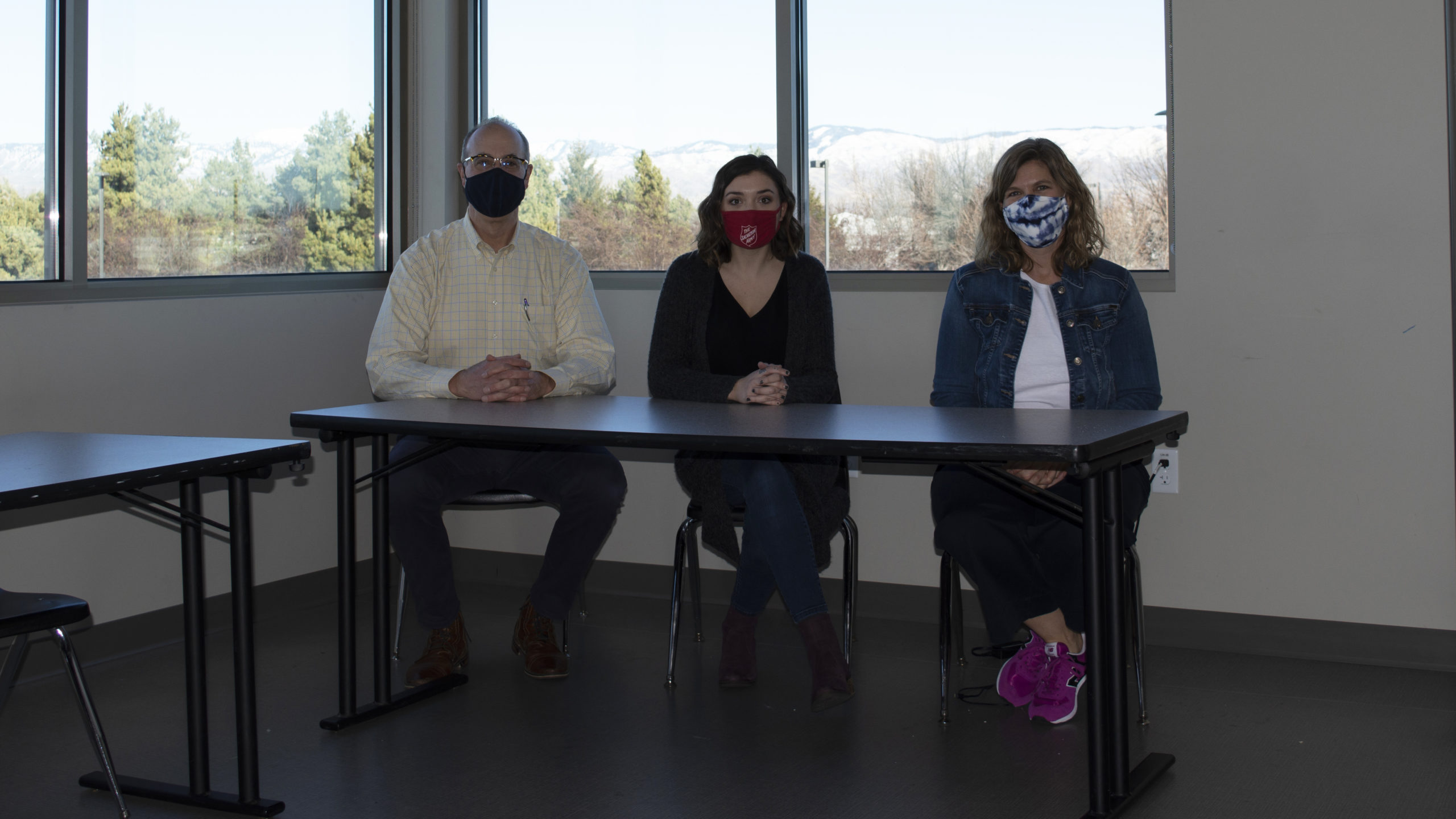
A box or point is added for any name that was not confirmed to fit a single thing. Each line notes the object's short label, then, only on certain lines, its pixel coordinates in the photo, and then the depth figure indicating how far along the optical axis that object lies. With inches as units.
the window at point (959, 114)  130.6
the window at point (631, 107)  149.4
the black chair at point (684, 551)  118.0
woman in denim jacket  103.6
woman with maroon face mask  108.5
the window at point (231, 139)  130.3
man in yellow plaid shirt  119.0
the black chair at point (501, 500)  121.5
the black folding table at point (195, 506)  80.1
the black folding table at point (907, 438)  80.6
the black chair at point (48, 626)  76.7
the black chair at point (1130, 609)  103.9
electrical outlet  129.3
